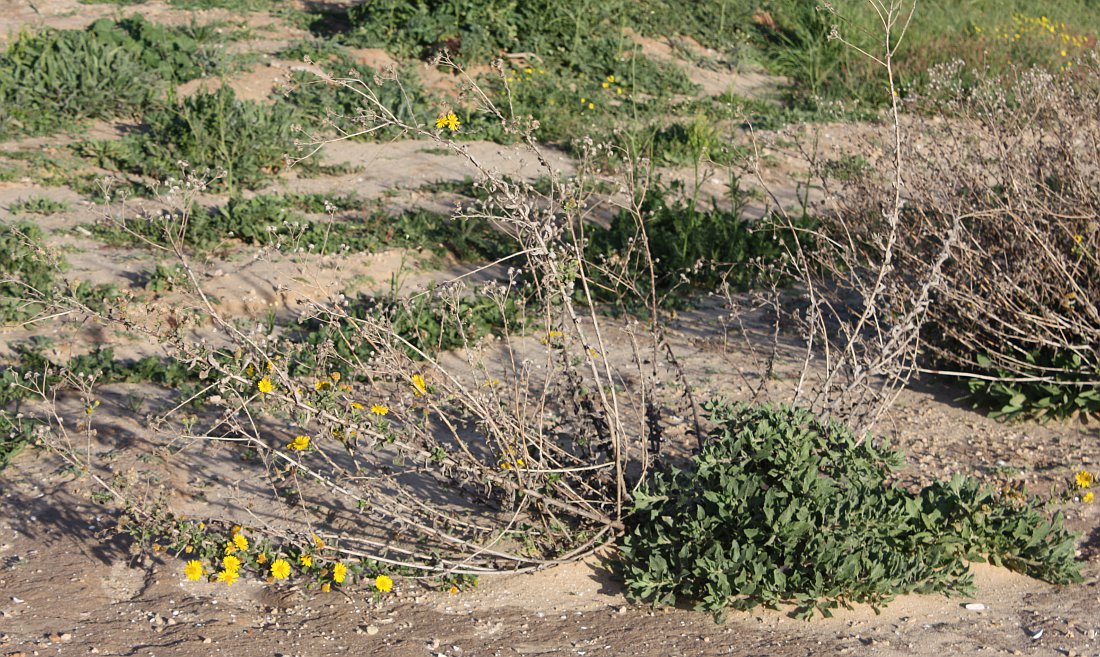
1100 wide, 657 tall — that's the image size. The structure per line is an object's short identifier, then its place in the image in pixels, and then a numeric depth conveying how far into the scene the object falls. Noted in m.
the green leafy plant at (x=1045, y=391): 4.77
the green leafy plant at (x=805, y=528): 3.40
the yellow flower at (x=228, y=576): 3.38
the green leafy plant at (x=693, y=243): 6.55
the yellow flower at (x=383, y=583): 3.39
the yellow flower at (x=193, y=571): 3.39
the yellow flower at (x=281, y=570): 3.36
